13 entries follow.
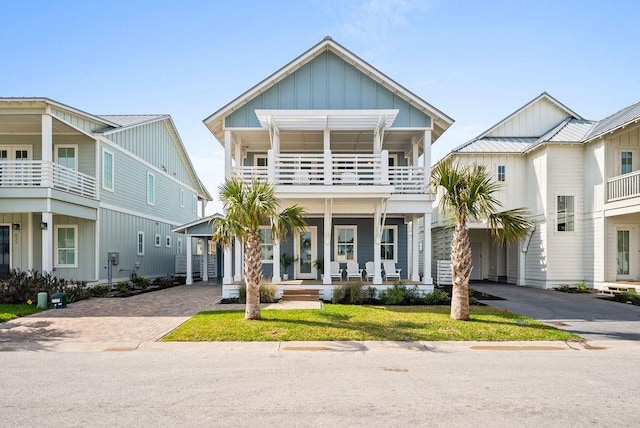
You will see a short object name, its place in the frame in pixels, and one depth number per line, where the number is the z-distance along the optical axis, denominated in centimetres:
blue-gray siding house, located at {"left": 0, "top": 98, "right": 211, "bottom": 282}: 1534
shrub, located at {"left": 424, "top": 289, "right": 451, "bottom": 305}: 1369
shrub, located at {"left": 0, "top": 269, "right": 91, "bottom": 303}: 1370
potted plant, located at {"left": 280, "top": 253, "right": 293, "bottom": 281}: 1791
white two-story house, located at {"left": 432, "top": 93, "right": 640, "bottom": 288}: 1795
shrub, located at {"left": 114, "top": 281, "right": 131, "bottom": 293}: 1770
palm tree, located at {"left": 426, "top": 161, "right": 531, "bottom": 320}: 1049
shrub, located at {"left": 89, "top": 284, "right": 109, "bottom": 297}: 1619
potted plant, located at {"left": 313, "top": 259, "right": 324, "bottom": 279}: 1777
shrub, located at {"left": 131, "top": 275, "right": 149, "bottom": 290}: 1988
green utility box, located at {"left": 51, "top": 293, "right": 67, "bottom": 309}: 1297
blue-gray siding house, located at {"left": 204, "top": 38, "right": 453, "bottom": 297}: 1446
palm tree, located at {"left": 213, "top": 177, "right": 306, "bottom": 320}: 1023
